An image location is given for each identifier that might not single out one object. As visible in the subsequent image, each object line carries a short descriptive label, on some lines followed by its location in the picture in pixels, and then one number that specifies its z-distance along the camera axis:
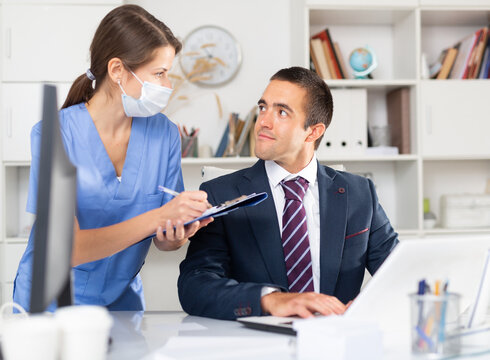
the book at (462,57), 3.26
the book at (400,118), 3.28
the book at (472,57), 3.24
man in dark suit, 1.63
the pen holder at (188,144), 3.17
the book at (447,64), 3.31
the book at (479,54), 3.23
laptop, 0.94
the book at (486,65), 3.26
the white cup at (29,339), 0.72
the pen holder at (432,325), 0.94
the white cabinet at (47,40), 3.00
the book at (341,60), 3.24
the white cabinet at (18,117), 3.00
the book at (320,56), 3.21
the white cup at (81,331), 0.75
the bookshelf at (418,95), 3.19
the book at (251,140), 3.19
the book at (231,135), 3.17
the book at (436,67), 3.33
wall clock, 3.36
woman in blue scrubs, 1.59
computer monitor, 0.78
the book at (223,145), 3.22
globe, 3.23
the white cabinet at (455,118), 3.21
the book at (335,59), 3.22
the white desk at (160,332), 0.96
